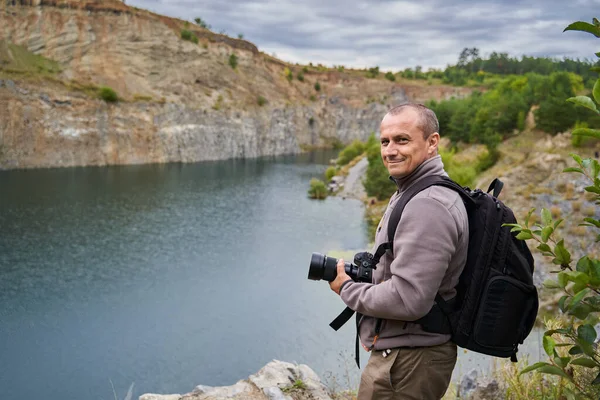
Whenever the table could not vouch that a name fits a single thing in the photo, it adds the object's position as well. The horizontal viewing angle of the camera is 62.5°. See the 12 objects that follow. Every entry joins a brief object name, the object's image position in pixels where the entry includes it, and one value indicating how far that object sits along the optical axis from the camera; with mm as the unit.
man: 2242
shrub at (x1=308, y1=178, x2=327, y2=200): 33375
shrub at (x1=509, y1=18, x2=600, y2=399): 1953
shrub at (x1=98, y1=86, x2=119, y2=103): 45094
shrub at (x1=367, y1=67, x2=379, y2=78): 86694
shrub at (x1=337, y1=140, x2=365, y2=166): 49969
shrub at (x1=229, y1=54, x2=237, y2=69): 62000
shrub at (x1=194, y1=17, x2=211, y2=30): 64938
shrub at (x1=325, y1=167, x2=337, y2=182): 42094
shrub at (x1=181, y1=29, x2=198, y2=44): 56031
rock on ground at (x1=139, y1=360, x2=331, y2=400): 5234
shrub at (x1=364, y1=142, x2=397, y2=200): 29531
